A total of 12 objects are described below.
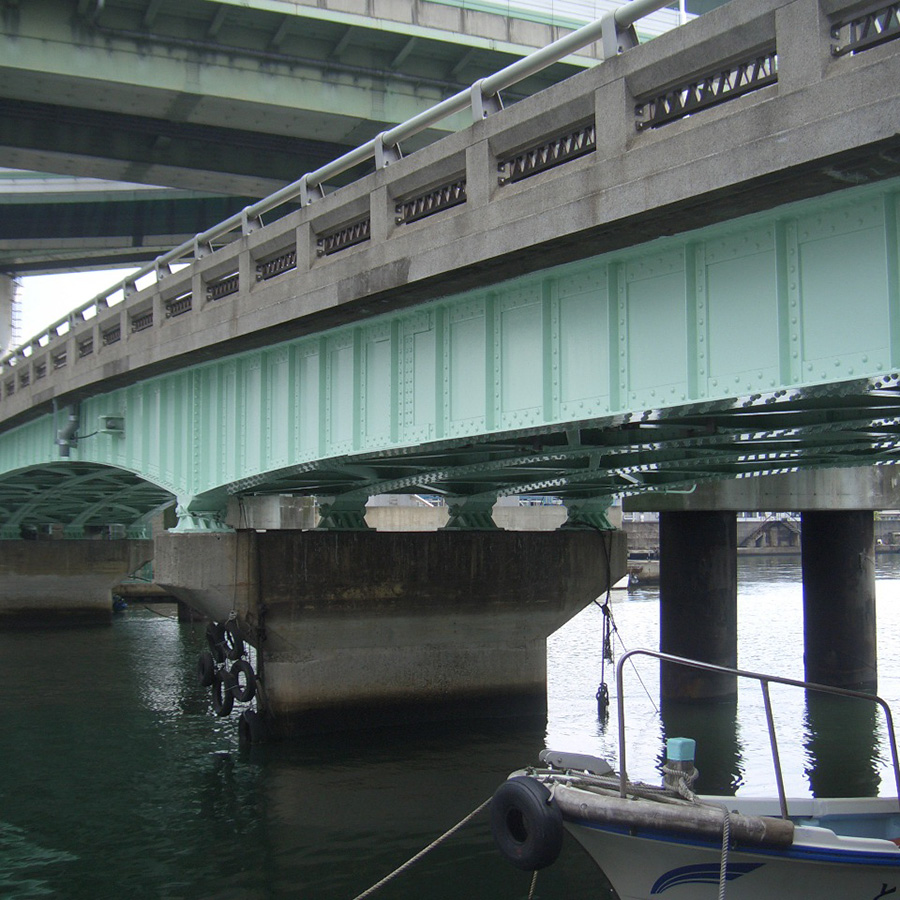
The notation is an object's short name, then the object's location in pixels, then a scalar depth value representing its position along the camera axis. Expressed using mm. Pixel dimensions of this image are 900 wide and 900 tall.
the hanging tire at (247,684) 18431
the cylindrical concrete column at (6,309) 52531
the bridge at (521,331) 8023
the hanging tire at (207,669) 18969
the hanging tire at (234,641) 18797
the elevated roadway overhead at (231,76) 24984
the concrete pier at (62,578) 47000
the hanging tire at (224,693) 18578
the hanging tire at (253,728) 19297
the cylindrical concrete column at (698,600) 22828
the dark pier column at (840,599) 24016
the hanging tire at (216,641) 19000
